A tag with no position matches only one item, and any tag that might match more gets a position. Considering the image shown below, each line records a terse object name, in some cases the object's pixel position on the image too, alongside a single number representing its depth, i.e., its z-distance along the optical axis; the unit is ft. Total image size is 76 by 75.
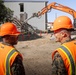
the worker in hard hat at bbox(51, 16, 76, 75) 4.14
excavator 36.74
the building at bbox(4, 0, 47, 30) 63.47
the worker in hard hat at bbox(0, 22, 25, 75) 4.40
